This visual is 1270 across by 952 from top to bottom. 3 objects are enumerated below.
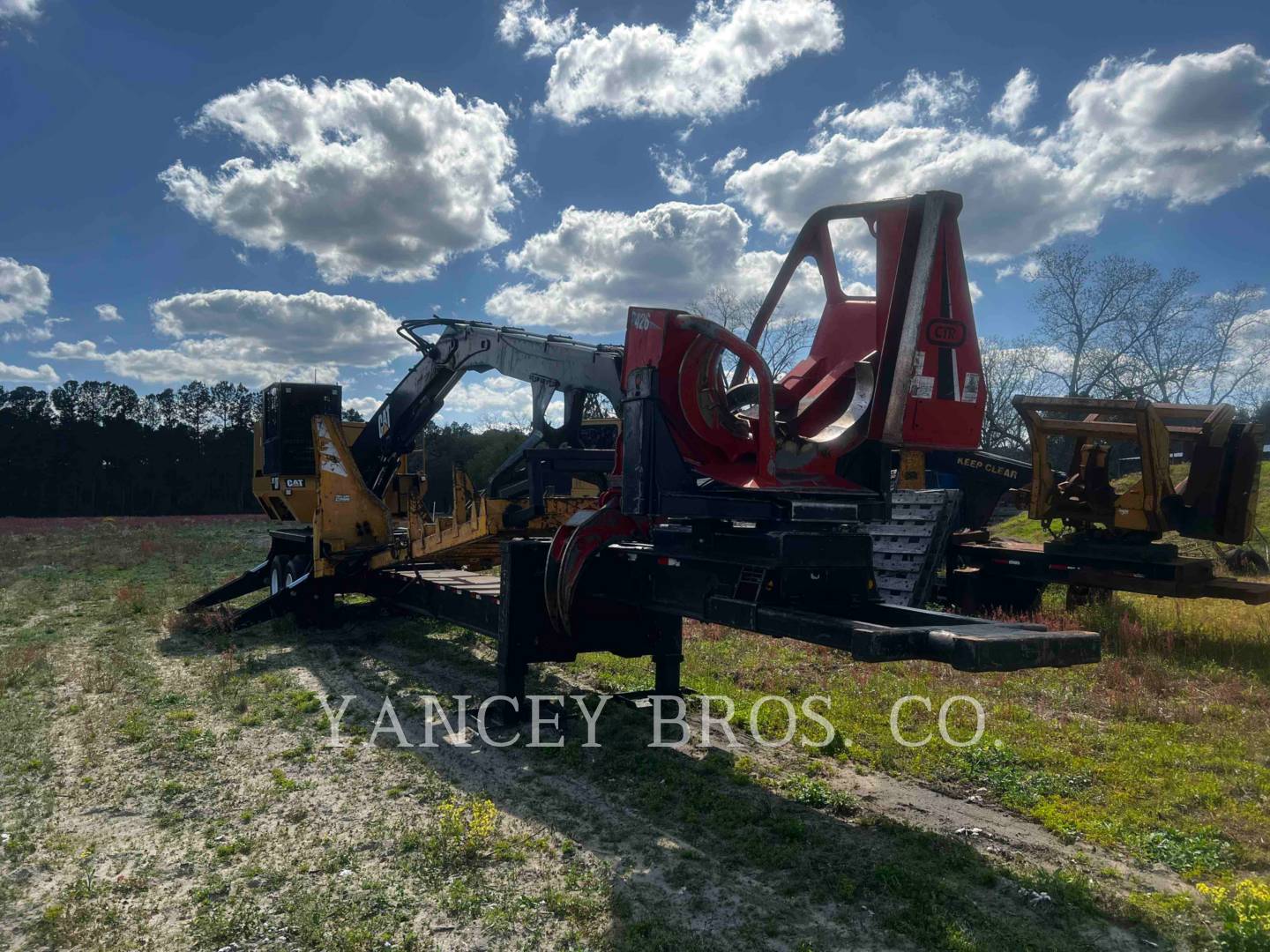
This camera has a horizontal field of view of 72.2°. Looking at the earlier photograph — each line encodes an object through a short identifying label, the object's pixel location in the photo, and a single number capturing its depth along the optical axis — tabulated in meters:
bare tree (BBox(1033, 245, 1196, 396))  39.47
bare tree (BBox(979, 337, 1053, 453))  42.71
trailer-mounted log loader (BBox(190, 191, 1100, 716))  4.59
